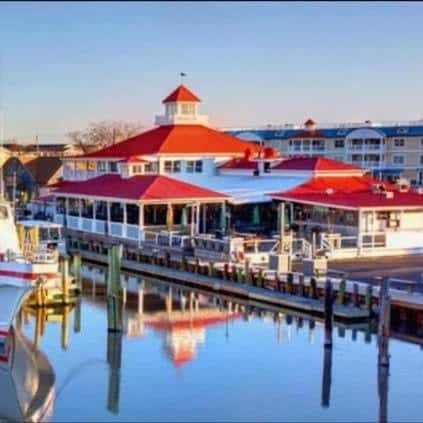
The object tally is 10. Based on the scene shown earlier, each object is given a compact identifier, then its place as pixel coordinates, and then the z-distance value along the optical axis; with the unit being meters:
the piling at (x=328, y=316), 24.61
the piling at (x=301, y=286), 29.75
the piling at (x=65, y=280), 30.52
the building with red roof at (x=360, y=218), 37.38
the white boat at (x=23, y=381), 20.28
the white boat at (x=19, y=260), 25.00
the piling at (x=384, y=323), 22.36
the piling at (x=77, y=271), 32.78
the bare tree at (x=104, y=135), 111.75
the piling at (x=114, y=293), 26.50
